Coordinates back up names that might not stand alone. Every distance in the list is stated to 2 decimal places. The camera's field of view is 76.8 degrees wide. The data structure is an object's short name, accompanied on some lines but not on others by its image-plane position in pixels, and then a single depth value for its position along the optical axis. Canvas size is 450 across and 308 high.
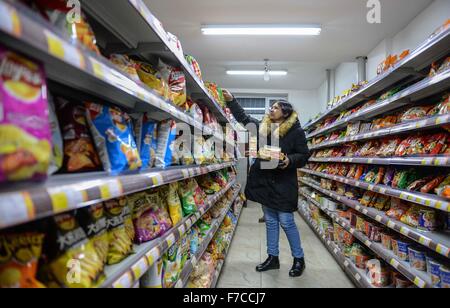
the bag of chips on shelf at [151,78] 1.44
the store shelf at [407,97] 1.74
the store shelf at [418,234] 1.60
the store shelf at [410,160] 1.62
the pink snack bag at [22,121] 0.56
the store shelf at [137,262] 0.91
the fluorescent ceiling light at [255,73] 6.74
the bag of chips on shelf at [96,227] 0.94
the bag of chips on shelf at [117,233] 1.04
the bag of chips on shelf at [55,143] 0.81
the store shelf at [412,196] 1.59
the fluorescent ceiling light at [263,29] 4.08
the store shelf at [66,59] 0.53
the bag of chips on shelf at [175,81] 1.69
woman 2.74
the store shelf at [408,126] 1.64
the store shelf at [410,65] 1.78
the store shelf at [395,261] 1.73
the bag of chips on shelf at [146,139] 1.32
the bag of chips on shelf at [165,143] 1.44
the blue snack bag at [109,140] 1.00
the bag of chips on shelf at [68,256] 0.78
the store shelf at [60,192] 0.51
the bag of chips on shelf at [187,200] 1.85
